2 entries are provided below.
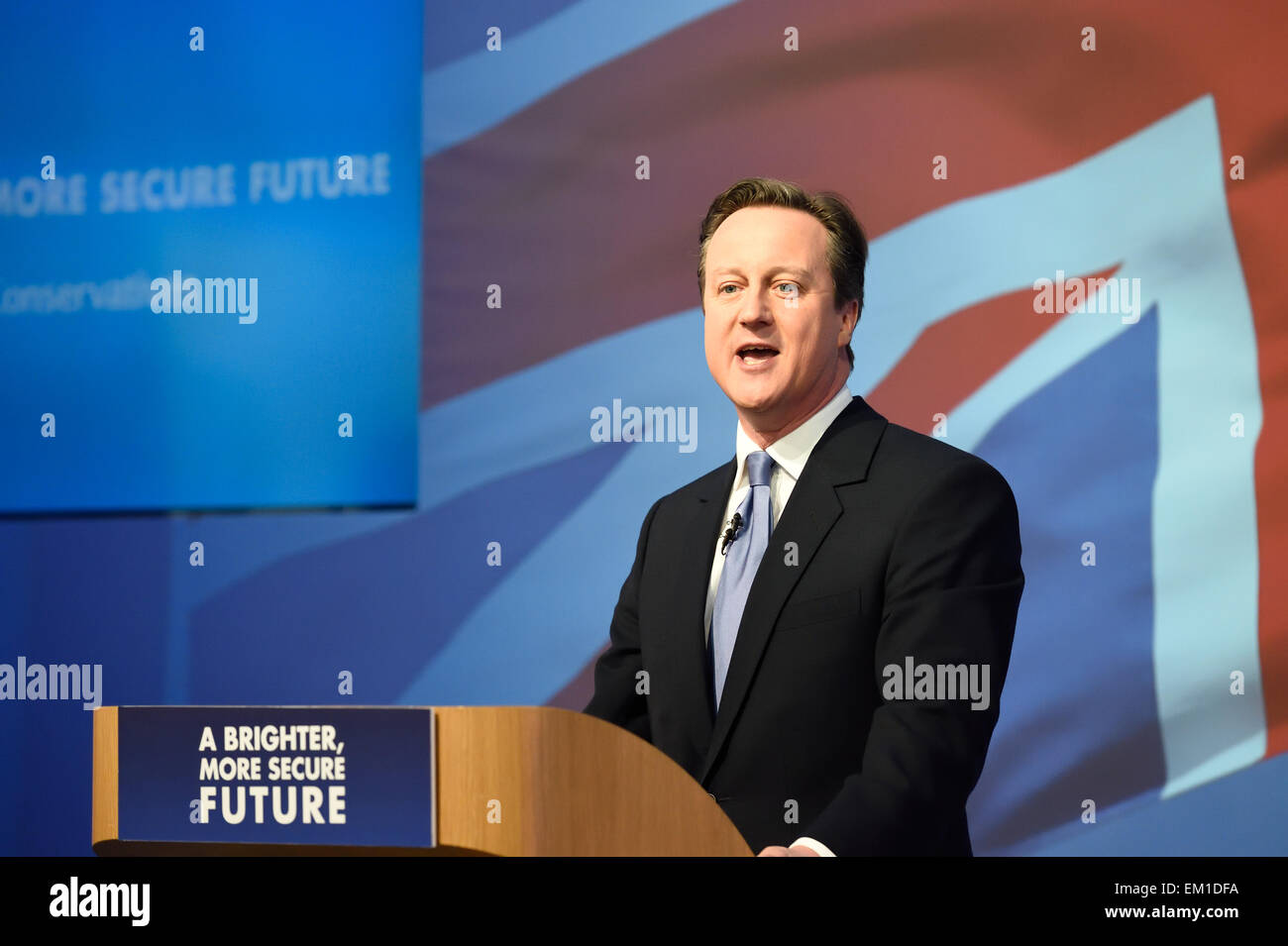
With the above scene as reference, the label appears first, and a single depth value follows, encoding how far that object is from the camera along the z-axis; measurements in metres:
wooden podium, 1.56
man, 2.12
